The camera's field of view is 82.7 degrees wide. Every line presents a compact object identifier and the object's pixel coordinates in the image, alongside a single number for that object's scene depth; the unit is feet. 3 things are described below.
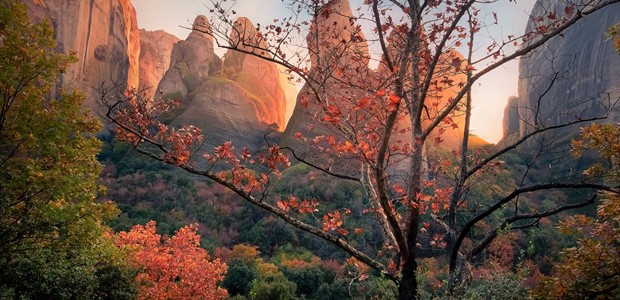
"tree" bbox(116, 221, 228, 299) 44.29
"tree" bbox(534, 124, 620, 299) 16.79
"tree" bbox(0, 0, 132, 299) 27.07
